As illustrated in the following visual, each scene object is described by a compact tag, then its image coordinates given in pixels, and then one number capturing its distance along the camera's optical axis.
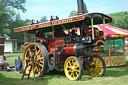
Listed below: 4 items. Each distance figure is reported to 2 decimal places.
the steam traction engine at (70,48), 7.36
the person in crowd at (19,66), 10.27
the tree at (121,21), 53.53
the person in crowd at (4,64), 10.39
